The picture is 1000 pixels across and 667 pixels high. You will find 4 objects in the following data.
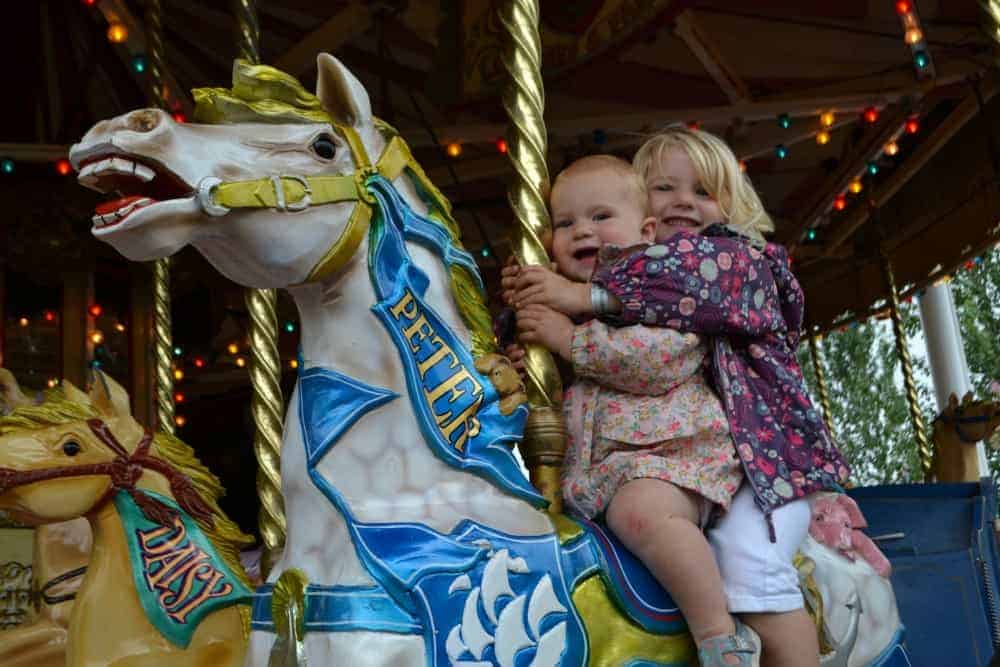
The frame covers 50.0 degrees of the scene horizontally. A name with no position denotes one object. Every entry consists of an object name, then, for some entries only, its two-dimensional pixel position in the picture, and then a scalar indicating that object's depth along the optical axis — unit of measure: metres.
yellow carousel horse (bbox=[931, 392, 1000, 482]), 4.48
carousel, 1.40
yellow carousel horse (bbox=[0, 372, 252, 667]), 2.29
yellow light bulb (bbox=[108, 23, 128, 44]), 4.61
